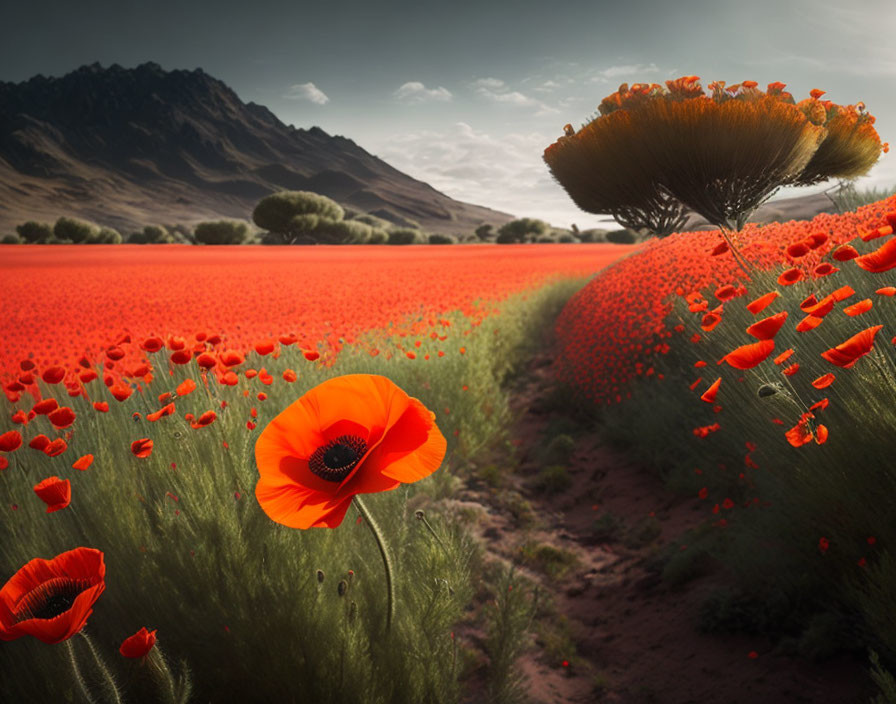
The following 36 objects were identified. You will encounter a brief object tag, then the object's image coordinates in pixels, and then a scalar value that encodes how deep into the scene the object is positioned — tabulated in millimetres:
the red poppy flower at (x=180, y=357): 2408
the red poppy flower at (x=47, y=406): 2100
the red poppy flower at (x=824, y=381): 1759
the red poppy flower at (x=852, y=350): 1521
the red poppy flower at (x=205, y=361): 2339
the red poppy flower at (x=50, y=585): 1081
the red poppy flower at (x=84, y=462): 1720
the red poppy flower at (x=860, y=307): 1699
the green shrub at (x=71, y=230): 43594
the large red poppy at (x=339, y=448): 1299
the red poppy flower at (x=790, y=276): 2090
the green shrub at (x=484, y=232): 58228
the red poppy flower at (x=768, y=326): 1655
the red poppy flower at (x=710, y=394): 1882
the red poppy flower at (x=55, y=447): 1846
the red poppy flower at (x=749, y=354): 1654
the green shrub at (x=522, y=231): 53562
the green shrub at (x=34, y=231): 39362
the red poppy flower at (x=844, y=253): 1996
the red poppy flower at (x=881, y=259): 1559
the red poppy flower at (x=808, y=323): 1705
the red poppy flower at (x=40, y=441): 1975
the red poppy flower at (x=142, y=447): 1910
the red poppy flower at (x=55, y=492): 1392
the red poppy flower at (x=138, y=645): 1106
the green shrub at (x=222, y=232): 45594
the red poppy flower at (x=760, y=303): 1856
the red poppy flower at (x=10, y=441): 1844
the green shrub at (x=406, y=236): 52500
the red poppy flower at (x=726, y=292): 2533
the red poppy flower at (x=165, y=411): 1985
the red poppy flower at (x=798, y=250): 2312
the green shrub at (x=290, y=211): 51781
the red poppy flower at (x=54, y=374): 2420
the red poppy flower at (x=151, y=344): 2574
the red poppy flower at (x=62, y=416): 2005
